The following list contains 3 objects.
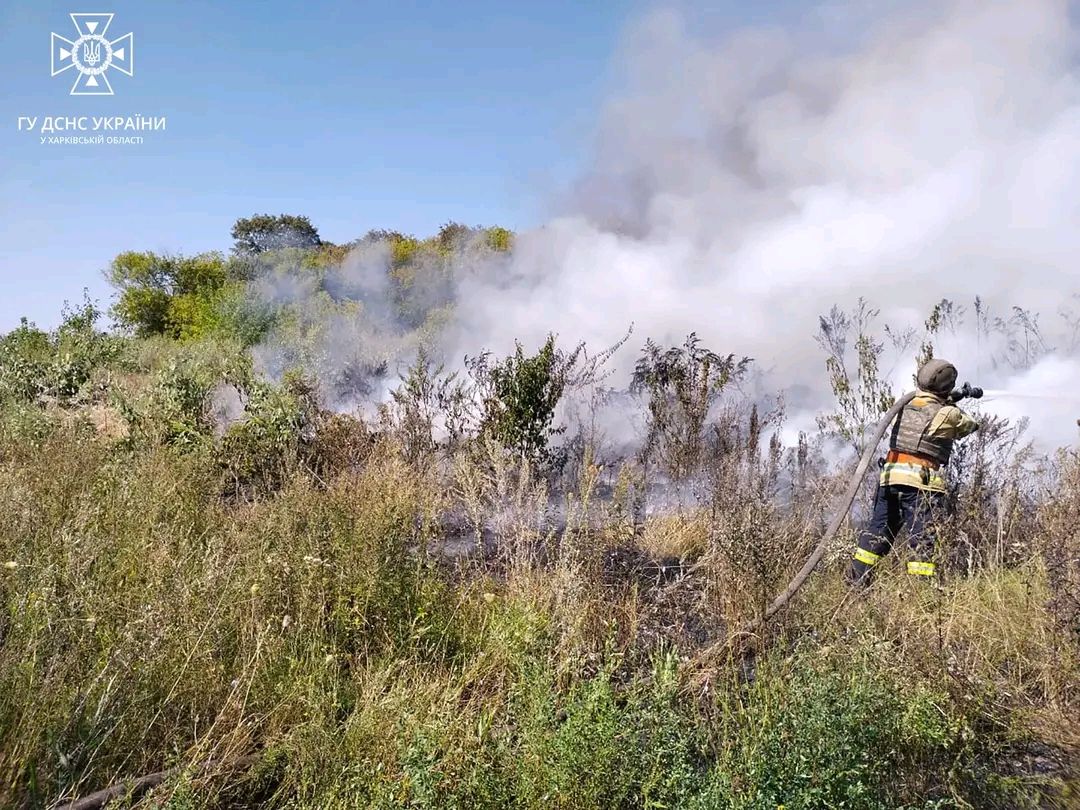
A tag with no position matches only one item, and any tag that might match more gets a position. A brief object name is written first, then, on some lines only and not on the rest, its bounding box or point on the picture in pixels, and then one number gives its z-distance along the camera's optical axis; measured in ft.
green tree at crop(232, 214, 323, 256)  91.97
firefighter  15.80
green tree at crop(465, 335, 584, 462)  18.90
